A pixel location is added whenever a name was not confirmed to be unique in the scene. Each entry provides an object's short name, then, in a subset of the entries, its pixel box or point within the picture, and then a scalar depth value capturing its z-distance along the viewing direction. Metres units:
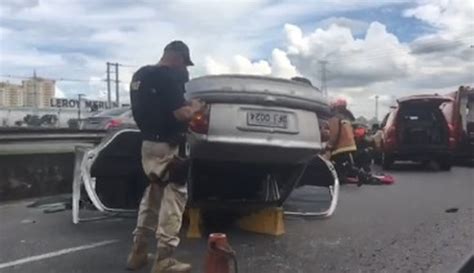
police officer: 4.52
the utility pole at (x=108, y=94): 66.56
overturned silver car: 4.95
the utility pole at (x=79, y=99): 64.24
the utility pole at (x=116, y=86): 69.25
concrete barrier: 8.52
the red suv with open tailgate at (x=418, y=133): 15.02
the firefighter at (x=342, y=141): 10.52
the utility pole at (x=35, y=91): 68.81
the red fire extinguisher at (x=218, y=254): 3.71
